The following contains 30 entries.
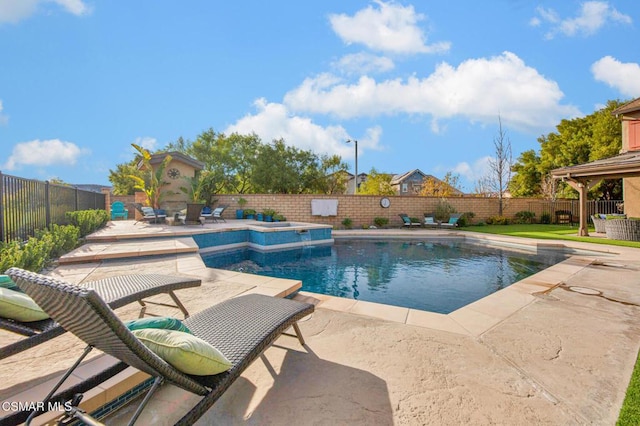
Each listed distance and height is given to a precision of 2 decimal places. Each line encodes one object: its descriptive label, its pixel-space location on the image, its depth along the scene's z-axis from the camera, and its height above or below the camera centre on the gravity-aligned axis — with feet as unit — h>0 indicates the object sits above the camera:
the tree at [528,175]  85.92 +10.40
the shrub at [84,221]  27.86 -0.82
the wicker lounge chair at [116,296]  6.46 -2.40
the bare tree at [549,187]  71.87 +5.83
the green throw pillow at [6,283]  7.48 -1.79
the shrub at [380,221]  54.85 -1.94
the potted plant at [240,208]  53.78 +0.63
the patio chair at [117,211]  56.34 +0.21
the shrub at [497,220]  58.90 -2.02
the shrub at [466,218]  54.87 -1.56
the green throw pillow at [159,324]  5.76 -2.22
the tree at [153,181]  45.39 +4.72
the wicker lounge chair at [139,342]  4.28 -2.42
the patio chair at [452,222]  52.44 -2.09
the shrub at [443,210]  56.51 +0.04
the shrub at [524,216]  61.26 -1.30
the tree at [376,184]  82.53 +7.72
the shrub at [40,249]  13.74 -2.03
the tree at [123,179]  81.66 +9.97
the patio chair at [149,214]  40.55 -0.31
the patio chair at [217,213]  45.54 -0.30
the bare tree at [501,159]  68.59 +11.88
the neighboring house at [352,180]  145.48 +14.81
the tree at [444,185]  71.79 +6.19
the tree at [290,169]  75.72 +11.03
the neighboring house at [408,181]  134.92 +13.58
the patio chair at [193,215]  39.14 -0.45
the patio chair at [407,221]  53.57 -1.95
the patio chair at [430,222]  54.22 -2.14
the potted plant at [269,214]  51.26 -0.48
